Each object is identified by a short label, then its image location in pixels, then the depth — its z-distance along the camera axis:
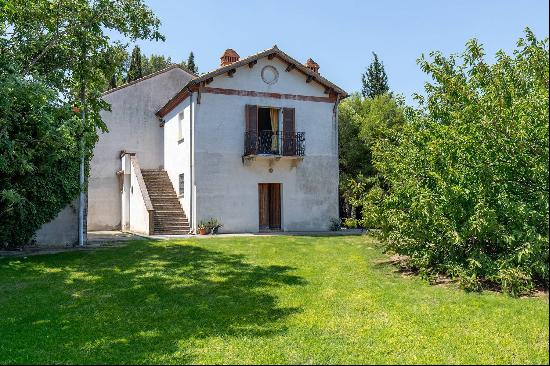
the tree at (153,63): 46.97
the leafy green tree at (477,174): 7.29
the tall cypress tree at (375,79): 35.44
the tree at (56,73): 12.11
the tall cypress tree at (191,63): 44.72
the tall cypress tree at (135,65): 37.94
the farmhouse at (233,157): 19.05
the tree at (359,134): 24.78
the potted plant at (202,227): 18.50
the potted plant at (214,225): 18.69
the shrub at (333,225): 20.83
